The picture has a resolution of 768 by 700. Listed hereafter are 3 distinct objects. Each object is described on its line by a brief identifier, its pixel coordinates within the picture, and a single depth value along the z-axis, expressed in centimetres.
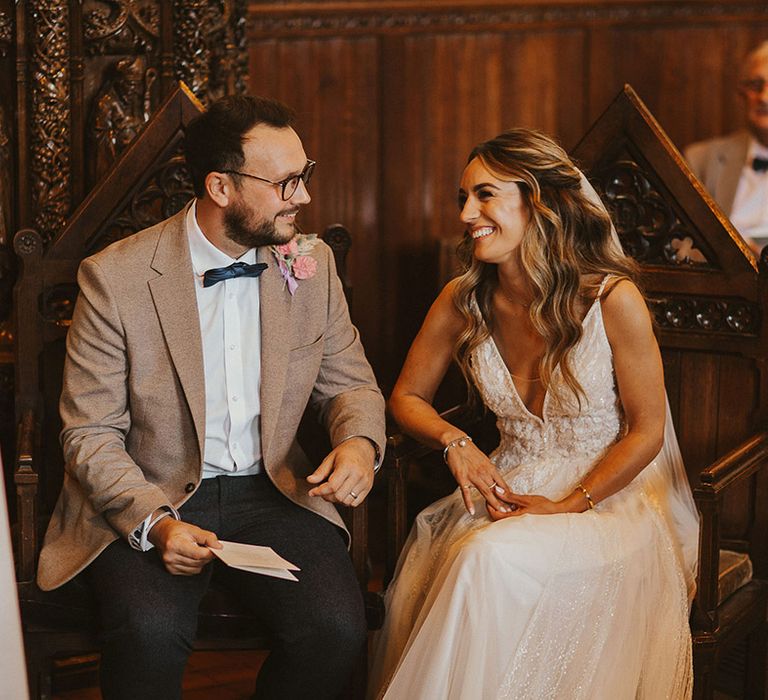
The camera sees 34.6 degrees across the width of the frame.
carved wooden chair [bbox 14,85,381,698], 335
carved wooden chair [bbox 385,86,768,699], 322
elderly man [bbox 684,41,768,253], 468
